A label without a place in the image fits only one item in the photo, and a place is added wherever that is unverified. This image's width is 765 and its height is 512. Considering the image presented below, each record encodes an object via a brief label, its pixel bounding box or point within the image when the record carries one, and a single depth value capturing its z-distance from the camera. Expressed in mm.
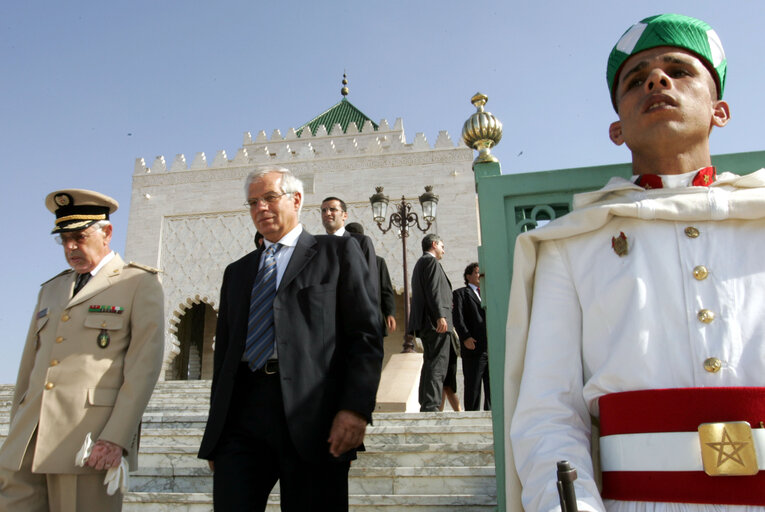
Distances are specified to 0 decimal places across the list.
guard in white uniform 1152
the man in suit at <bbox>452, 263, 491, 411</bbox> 5984
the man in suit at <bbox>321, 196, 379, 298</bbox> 4844
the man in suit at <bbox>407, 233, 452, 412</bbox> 5730
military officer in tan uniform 2422
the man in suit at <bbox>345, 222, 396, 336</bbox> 4777
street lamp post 8914
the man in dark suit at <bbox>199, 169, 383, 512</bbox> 1975
